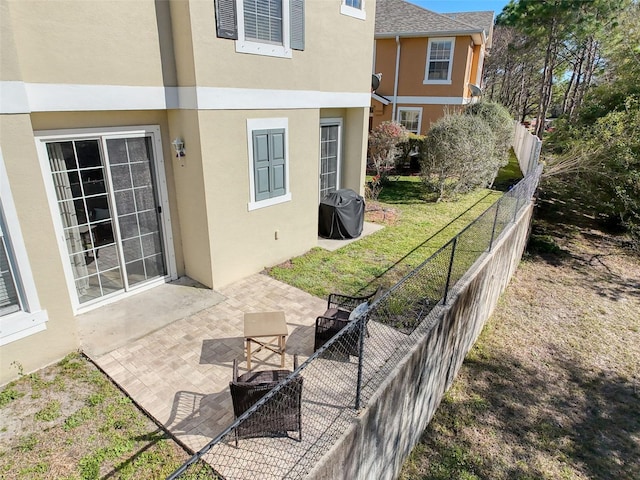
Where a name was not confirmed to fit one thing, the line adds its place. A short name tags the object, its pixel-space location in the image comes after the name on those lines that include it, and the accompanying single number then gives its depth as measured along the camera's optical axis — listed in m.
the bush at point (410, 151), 17.31
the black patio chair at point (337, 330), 4.81
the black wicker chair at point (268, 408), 3.52
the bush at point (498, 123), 16.69
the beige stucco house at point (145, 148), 4.59
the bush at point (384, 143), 14.84
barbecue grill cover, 9.60
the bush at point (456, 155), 13.04
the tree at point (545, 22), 20.56
